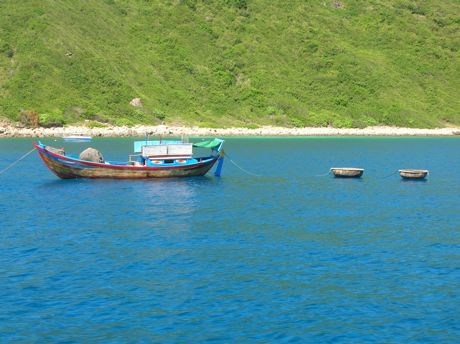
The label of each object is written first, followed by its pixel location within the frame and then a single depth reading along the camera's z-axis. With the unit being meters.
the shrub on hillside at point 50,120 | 118.31
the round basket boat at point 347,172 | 60.69
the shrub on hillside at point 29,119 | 118.69
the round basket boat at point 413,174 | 59.62
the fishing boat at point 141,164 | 55.06
